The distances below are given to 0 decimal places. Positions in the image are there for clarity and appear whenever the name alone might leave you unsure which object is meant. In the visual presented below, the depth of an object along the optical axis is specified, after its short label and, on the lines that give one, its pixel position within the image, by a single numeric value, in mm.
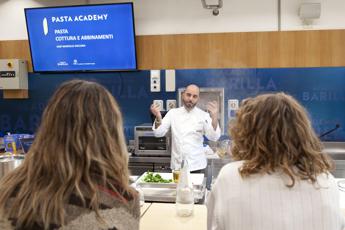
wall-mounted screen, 4117
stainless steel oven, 4047
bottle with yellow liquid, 4117
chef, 3797
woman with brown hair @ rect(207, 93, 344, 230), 1221
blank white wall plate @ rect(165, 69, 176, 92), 4414
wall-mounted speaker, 4164
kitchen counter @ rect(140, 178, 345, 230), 1767
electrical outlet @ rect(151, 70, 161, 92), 4422
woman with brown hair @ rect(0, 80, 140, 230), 954
